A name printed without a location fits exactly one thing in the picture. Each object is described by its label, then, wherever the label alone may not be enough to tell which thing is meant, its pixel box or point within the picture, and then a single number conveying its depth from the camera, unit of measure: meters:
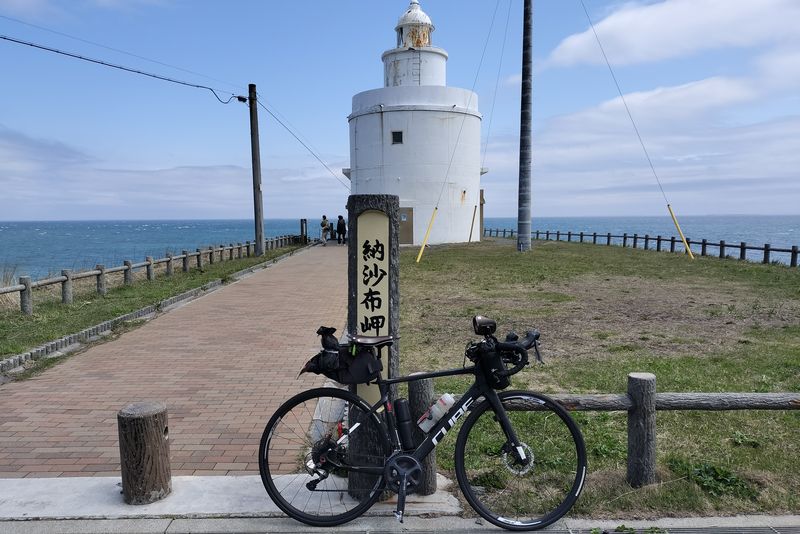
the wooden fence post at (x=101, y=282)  13.22
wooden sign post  3.81
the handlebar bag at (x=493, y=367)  3.35
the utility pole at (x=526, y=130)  24.58
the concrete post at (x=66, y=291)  11.91
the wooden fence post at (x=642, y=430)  3.73
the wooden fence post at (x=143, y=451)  3.63
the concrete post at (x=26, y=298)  10.42
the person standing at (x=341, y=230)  33.72
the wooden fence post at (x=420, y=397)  3.68
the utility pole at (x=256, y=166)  24.11
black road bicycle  3.40
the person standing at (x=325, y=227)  36.05
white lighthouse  29.00
